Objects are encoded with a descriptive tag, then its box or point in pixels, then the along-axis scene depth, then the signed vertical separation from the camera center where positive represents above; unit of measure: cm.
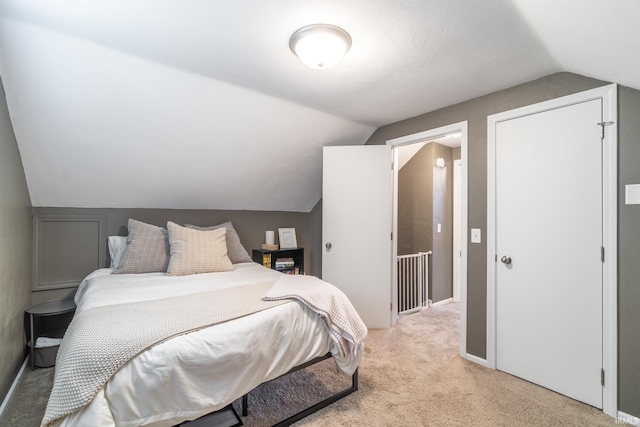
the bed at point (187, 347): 118 -65
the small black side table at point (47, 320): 226 -92
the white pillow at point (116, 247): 275 -32
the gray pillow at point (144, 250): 253 -33
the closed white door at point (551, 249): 191 -25
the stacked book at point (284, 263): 367 -62
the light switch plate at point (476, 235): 248 -18
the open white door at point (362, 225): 320 -13
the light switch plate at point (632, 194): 173 +12
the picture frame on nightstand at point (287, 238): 398 -33
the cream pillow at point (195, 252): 254 -35
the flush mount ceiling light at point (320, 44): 157 +95
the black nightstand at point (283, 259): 364 -58
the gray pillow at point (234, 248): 311 -36
